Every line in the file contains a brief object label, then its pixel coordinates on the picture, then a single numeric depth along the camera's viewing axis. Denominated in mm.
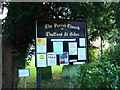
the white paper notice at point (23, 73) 3615
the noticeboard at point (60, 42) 3855
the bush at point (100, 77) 3463
